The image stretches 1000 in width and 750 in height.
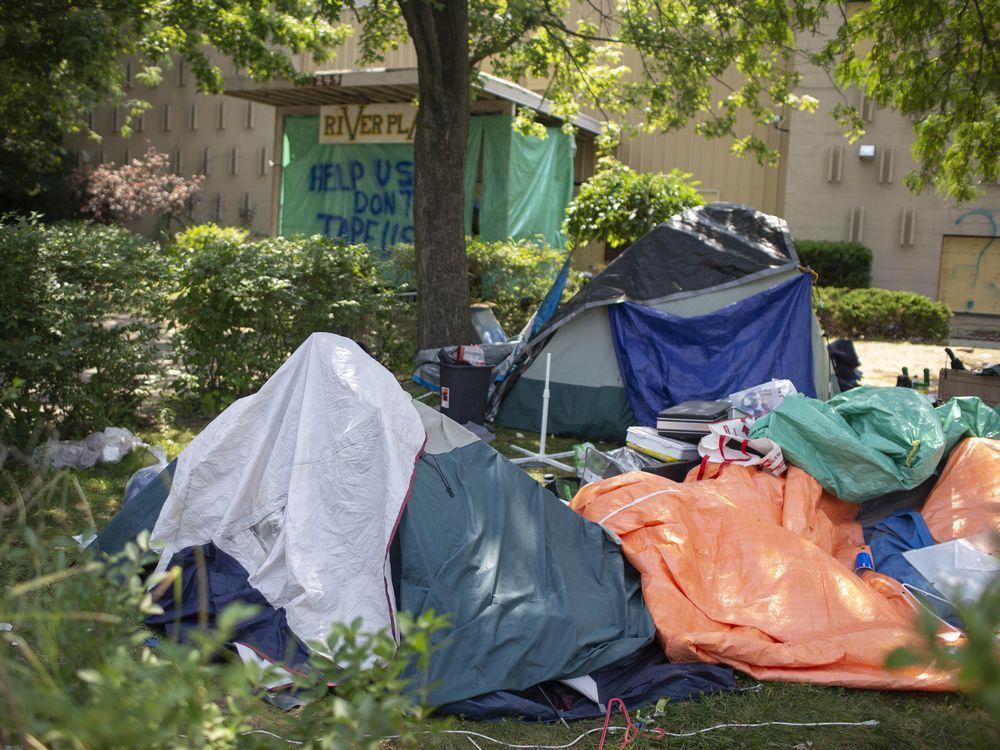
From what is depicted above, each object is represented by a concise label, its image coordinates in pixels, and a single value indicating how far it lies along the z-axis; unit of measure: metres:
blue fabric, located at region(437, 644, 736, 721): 3.47
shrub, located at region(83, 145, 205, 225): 21.78
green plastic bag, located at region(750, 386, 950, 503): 5.06
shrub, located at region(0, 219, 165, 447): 6.12
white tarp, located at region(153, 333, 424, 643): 3.81
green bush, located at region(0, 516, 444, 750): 1.33
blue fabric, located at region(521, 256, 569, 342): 7.97
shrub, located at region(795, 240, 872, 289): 16.28
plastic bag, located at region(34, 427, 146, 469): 6.28
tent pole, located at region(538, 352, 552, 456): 6.96
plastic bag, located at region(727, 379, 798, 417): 6.26
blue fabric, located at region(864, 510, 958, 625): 4.30
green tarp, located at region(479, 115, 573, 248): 13.88
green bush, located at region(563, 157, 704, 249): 11.54
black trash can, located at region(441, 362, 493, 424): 7.61
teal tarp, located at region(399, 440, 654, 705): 3.58
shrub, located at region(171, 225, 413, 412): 7.68
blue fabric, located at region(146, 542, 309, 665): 3.75
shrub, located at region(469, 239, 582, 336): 11.28
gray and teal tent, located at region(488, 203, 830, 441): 7.54
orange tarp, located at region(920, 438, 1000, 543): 4.71
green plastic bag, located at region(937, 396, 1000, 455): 5.30
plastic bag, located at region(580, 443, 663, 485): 5.86
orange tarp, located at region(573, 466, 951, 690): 3.76
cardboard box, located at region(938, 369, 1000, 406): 7.36
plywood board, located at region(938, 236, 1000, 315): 16.56
